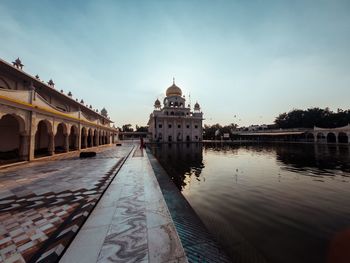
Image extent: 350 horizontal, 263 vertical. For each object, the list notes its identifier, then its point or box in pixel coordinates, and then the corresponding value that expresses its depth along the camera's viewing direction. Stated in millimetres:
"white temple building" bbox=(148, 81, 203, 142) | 50094
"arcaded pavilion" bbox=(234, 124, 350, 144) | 43519
